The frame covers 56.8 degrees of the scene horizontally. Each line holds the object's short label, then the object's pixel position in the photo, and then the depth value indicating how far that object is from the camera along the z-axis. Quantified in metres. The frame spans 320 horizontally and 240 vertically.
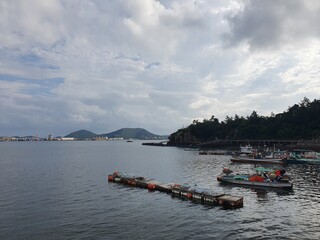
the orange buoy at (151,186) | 63.69
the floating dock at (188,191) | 49.22
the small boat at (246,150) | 151.62
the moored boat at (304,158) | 117.50
